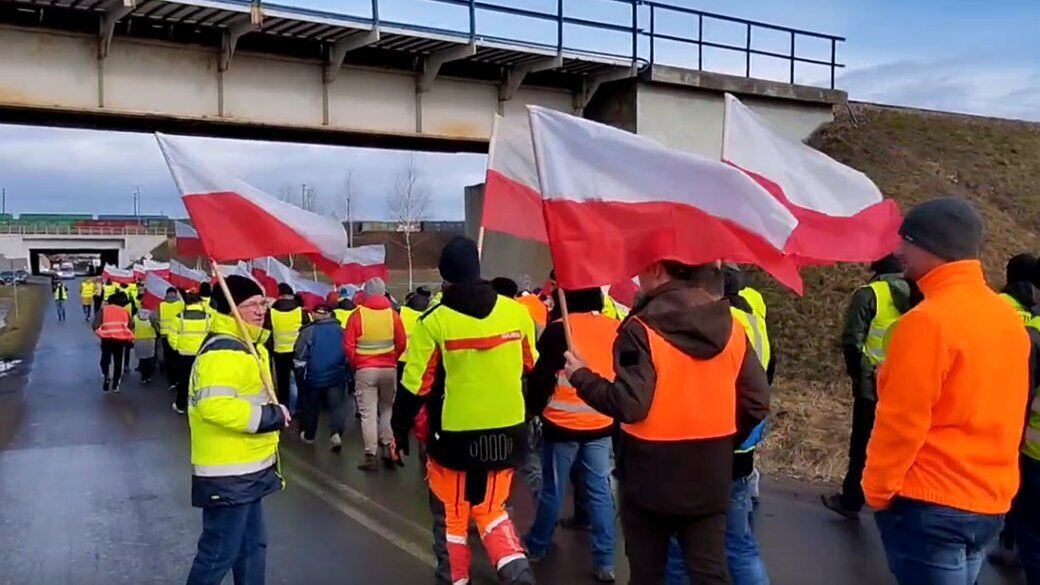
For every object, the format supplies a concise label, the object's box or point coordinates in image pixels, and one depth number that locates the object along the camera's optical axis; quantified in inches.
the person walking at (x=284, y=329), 500.7
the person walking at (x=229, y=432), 185.9
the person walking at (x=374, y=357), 386.0
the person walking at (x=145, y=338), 698.8
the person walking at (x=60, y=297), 1610.5
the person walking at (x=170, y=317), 648.4
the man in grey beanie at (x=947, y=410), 131.0
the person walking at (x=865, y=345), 271.7
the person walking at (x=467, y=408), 211.5
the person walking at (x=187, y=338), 533.0
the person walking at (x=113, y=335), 665.6
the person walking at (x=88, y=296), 1615.4
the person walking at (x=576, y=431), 230.7
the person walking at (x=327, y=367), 430.3
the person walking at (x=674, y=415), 148.7
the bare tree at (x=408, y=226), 2032.5
